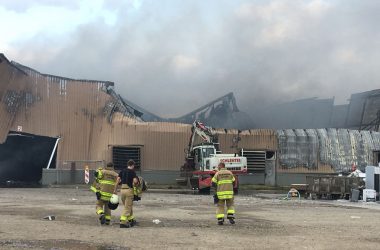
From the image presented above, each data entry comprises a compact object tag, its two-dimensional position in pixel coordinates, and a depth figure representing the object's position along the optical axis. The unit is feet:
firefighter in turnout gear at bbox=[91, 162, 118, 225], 34.76
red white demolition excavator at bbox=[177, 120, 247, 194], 82.28
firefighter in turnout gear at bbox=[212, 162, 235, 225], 36.00
